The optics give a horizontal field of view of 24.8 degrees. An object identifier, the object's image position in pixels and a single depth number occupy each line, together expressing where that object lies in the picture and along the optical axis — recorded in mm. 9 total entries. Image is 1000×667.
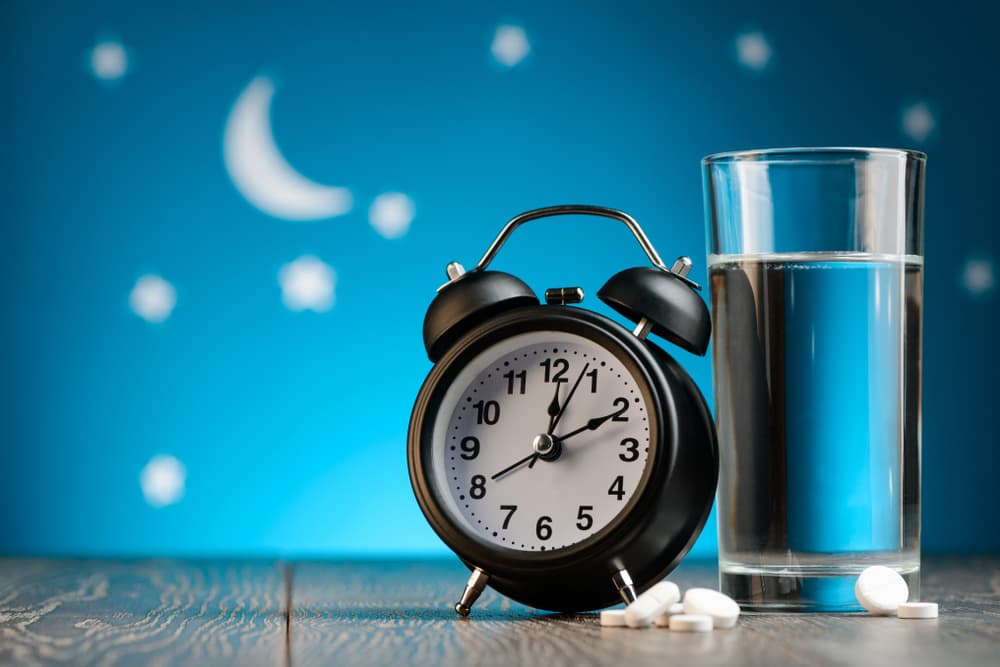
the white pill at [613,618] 628
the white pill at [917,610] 638
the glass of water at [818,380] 657
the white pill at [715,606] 616
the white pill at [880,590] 642
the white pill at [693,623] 611
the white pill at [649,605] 621
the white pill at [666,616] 629
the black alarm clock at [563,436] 647
